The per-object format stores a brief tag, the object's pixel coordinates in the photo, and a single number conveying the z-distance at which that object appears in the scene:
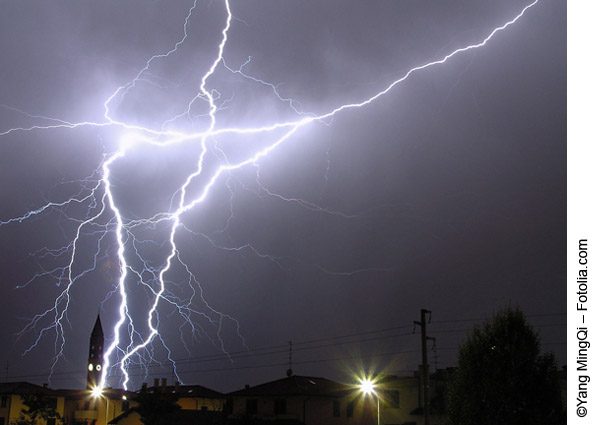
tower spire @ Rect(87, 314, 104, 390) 53.95
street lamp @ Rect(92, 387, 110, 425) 42.77
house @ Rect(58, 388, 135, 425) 41.31
